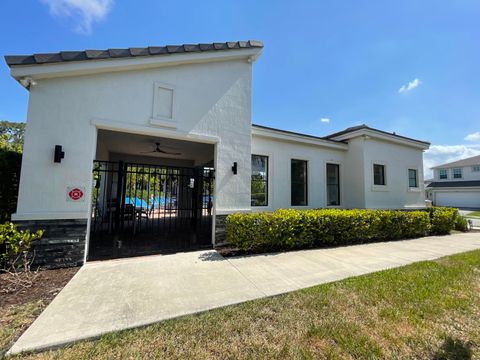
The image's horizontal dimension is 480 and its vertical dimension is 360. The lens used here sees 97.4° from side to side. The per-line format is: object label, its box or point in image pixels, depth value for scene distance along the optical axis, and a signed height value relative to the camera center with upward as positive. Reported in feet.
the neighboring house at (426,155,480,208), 98.37 +7.87
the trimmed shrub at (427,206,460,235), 31.86 -3.21
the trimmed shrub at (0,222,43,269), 13.12 -3.26
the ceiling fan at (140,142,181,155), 29.68 +6.88
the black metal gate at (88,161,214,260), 18.78 -4.97
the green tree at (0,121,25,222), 15.85 +0.85
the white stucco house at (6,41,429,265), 15.30 +5.65
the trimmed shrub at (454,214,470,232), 36.18 -4.09
